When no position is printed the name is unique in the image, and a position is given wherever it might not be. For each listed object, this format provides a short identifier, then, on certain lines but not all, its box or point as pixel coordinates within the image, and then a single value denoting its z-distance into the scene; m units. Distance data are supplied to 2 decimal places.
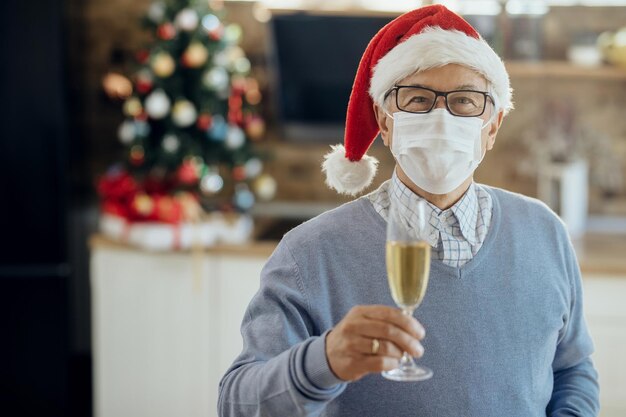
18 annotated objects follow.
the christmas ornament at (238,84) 3.51
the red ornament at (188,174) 3.43
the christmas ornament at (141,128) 3.44
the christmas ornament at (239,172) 3.53
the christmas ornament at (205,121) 3.42
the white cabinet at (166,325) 3.33
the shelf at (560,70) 3.53
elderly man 1.40
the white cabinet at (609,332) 3.09
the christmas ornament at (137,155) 3.47
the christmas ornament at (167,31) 3.42
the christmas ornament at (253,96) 3.64
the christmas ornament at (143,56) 3.51
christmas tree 3.38
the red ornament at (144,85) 3.42
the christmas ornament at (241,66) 3.49
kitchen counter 3.07
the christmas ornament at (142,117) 3.46
